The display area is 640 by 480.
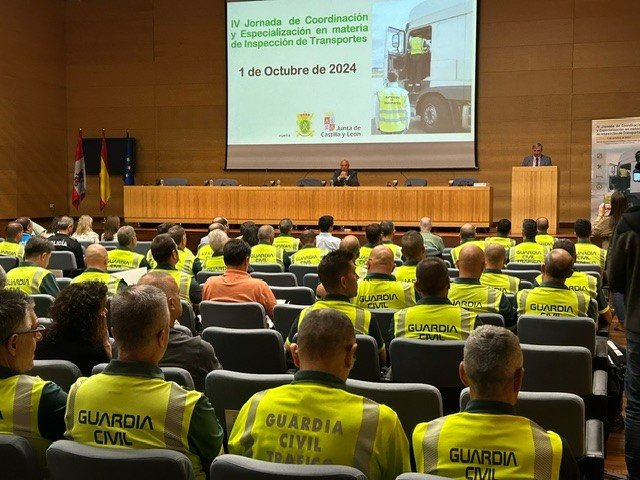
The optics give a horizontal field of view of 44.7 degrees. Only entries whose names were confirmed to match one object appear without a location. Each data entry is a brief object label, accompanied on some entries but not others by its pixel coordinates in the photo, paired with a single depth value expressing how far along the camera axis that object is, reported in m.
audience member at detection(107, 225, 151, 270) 7.57
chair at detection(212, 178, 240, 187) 14.76
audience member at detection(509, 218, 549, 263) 8.45
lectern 12.57
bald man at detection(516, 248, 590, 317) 4.88
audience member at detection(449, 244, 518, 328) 4.91
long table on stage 13.04
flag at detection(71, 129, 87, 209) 15.89
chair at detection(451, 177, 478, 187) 13.44
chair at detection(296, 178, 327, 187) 14.16
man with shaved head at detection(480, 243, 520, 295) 5.75
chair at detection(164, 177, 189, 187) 15.11
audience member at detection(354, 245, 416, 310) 5.18
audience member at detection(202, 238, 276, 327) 5.50
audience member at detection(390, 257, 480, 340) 4.16
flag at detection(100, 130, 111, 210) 16.12
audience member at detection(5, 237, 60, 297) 5.97
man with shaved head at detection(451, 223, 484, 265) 8.97
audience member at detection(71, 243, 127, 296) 5.41
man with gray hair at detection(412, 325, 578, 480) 2.14
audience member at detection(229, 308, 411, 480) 2.33
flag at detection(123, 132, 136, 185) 16.56
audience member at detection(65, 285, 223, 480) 2.44
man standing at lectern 13.31
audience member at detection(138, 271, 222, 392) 3.51
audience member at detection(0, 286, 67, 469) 2.58
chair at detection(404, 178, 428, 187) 13.73
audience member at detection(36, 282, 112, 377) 3.44
